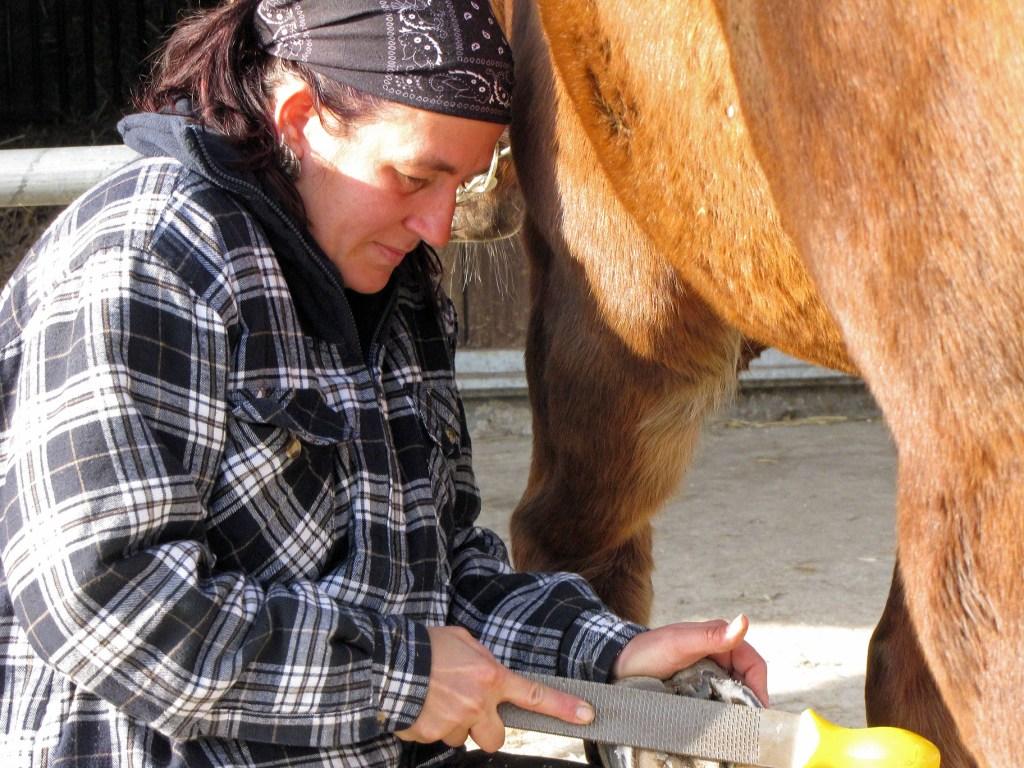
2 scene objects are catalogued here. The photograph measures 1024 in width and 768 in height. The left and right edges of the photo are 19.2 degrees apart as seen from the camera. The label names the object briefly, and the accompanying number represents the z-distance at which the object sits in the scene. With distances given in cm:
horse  225
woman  247
